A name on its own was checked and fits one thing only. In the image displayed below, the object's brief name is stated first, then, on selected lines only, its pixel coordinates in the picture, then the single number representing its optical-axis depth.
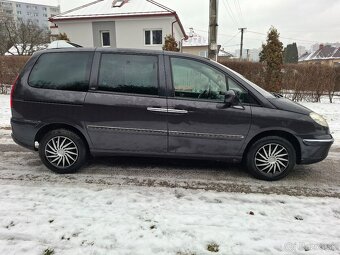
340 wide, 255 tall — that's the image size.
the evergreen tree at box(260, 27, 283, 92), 12.93
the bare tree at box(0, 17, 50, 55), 37.84
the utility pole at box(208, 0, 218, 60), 9.30
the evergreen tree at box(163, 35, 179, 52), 15.82
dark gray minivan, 4.16
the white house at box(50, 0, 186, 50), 22.80
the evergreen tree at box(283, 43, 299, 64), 62.41
